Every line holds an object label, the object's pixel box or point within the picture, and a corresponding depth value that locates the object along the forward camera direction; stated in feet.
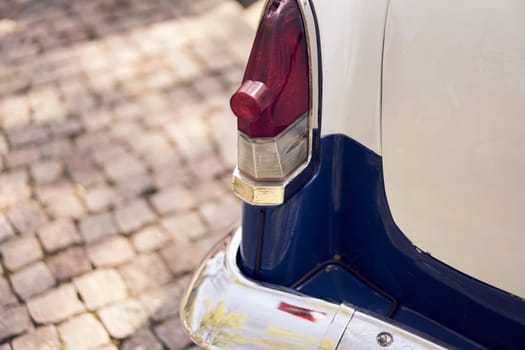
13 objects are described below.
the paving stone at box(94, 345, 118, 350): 7.98
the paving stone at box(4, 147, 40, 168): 10.55
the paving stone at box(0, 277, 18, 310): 8.50
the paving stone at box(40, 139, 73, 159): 10.70
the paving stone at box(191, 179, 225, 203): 10.02
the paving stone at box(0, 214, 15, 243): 9.35
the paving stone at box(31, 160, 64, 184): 10.27
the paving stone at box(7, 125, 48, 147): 10.95
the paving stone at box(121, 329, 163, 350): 8.02
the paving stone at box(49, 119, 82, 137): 11.11
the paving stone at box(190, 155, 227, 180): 10.41
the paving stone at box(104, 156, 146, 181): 10.36
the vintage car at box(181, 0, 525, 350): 4.44
